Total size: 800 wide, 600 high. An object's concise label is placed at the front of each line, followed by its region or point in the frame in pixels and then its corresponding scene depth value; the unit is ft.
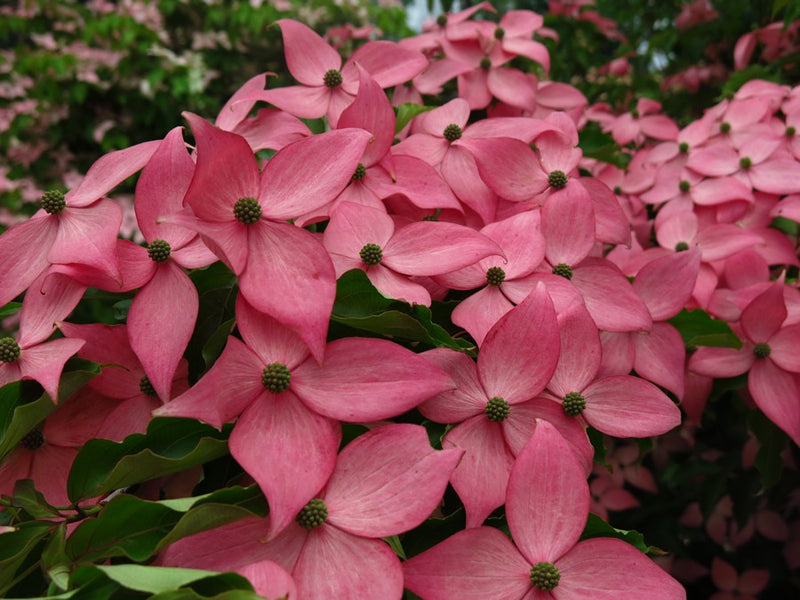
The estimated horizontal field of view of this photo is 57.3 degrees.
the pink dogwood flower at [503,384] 1.55
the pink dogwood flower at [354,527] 1.25
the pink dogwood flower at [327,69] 2.24
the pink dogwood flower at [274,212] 1.40
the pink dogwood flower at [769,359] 2.20
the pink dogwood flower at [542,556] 1.34
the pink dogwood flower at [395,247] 1.67
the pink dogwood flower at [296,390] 1.36
